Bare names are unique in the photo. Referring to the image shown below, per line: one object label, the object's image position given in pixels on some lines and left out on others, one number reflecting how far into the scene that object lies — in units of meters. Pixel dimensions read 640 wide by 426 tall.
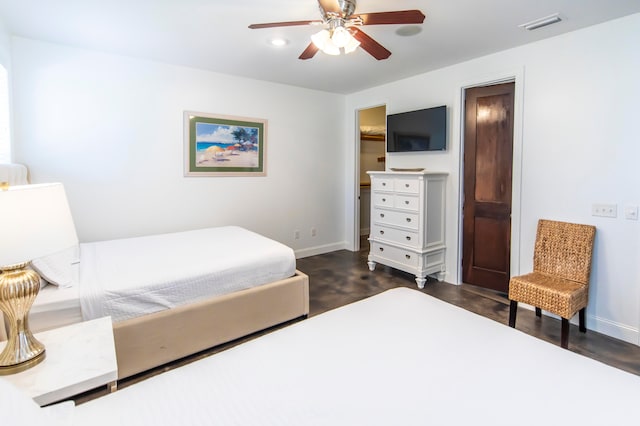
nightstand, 1.24
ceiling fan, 1.94
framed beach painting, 3.95
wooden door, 3.40
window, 2.75
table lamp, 1.16
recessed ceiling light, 2.99
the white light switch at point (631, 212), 2.56
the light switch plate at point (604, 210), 2.66
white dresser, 3.74
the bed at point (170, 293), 2.02
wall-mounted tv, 3.84
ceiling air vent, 2.55
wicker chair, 2.46
